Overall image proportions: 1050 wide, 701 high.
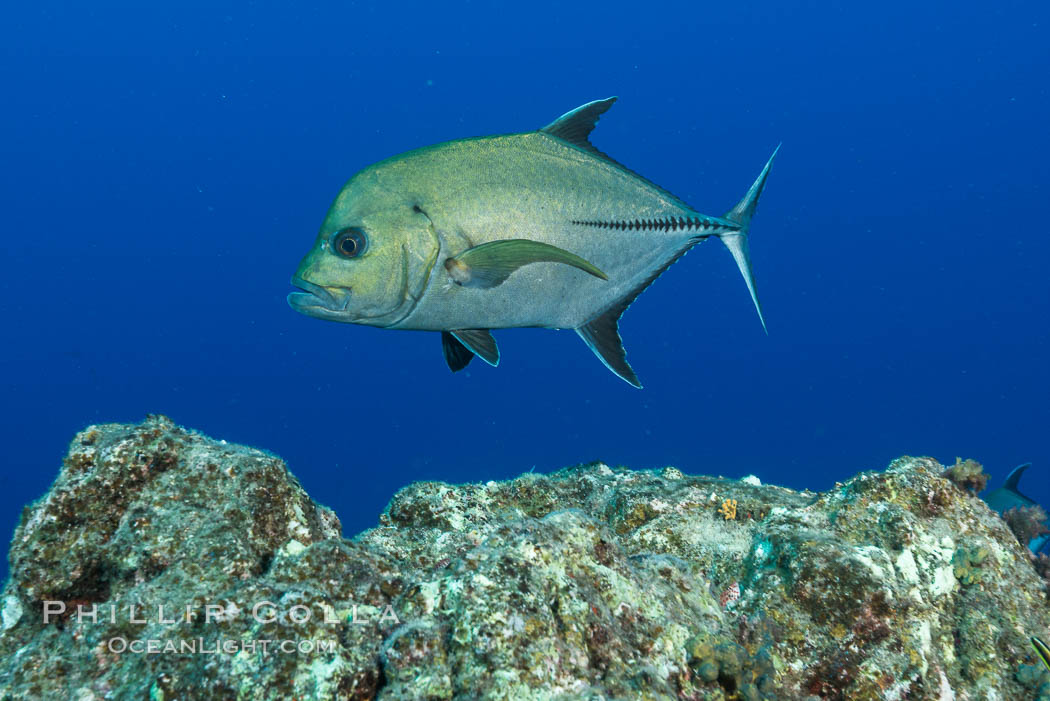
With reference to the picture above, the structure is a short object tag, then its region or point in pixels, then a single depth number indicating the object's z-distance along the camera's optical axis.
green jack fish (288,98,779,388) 2.64
